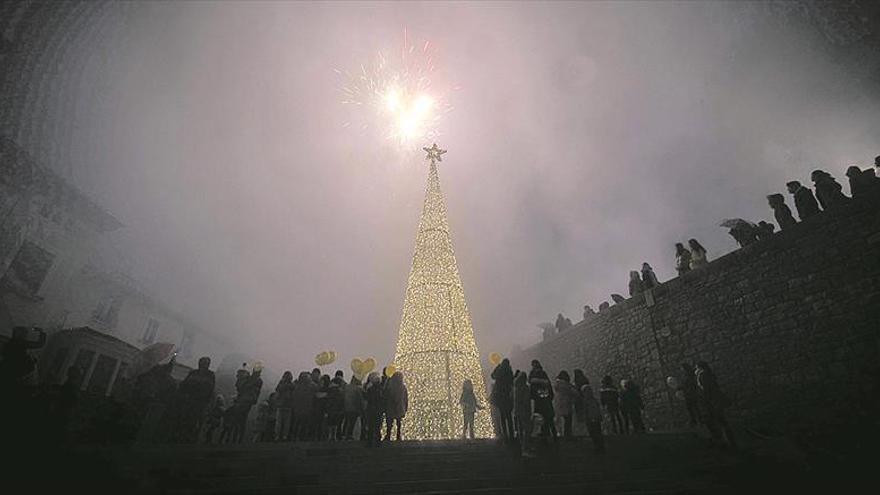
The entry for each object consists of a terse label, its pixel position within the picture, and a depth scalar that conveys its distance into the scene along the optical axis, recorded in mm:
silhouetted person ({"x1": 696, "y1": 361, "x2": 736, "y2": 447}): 7012
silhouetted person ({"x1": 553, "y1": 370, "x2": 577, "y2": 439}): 8125
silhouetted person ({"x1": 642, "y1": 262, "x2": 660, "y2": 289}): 13617
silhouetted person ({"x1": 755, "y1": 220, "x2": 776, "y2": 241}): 10523
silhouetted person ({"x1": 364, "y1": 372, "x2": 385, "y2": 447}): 7405
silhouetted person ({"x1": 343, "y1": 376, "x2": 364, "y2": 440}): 8469
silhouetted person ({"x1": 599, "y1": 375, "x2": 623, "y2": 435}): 9586
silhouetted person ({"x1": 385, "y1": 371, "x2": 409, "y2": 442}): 8297
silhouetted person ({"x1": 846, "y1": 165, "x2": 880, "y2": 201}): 8577
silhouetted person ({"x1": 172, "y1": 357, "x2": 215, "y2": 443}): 7824
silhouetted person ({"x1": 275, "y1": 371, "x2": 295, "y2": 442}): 8951
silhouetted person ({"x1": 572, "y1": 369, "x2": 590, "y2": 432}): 8883
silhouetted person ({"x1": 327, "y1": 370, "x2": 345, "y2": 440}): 8531
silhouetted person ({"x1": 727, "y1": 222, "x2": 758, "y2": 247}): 10914
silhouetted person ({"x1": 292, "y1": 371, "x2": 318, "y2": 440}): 8758
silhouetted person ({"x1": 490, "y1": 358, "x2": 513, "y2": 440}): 7383
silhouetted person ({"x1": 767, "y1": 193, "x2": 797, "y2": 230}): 10016
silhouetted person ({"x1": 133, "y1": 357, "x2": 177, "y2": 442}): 7996
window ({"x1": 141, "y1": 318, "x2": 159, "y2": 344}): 26359
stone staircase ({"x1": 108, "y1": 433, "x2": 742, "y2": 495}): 4930
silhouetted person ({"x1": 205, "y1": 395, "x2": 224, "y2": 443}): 9656
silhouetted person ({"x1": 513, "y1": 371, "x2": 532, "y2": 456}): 7332
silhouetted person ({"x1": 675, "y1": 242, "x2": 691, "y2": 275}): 12571
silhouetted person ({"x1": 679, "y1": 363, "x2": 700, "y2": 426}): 7984
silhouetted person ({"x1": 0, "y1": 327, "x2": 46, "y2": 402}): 5836
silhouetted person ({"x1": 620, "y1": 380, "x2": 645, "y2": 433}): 9609
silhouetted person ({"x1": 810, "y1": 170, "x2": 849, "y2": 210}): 9203
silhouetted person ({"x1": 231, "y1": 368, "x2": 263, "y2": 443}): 8594
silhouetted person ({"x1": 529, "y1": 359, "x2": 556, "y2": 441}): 7379
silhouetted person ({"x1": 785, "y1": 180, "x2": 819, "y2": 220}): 9640
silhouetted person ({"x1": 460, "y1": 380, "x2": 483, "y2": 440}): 10672
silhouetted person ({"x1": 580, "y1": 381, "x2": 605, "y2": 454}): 7059
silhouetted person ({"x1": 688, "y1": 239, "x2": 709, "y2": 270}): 12052
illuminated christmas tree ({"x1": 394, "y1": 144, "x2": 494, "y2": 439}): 11562
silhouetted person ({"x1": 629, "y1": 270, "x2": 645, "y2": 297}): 14008
